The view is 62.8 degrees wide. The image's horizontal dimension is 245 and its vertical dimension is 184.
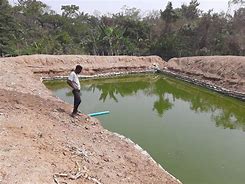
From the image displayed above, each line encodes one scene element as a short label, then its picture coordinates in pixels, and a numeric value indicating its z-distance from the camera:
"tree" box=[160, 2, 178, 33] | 16.79
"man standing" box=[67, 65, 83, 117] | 4.47
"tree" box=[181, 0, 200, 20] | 19.44
